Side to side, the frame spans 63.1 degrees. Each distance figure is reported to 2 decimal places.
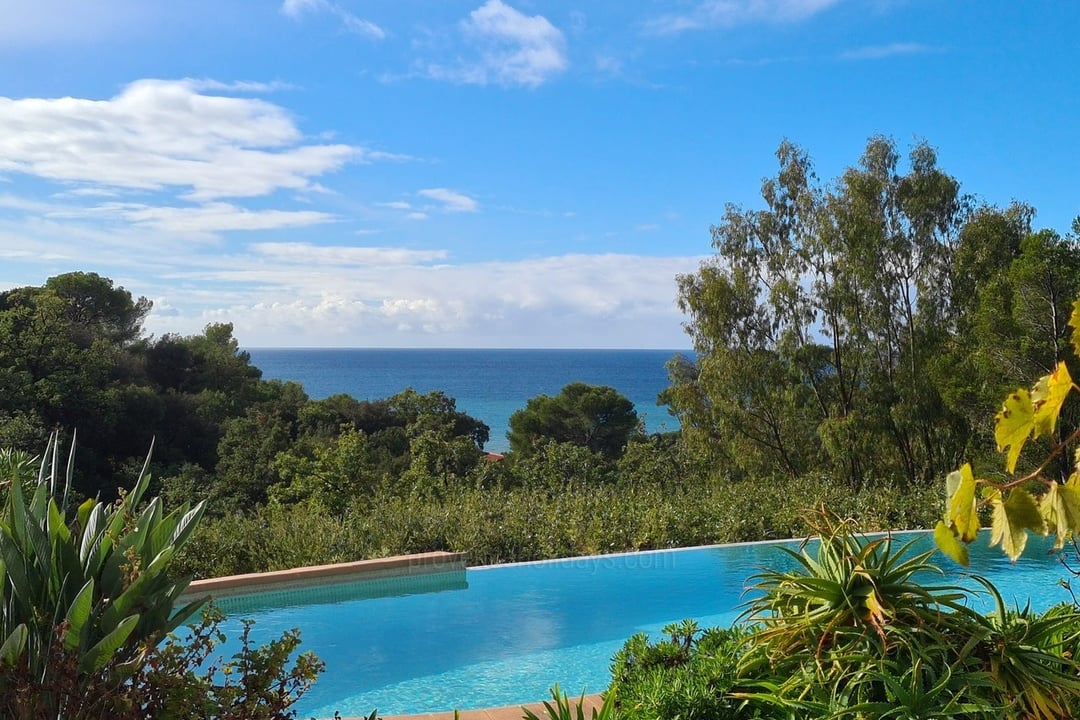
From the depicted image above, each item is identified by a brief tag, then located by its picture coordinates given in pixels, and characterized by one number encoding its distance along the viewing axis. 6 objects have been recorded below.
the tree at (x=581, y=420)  29.31
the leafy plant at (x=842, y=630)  2.52
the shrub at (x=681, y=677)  2.64
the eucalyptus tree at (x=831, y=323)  12.98
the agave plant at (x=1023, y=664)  2.55
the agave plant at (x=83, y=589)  2.12
